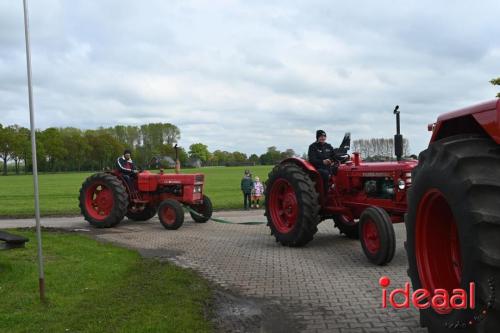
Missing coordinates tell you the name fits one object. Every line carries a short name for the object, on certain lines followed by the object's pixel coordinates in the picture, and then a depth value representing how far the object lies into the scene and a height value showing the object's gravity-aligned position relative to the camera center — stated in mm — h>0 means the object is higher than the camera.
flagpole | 5047 +436
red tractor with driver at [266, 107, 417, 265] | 7668 -722
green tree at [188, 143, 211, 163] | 131000 +2775
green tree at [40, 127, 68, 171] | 98562 +3934
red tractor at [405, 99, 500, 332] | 2562 -376
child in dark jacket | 18562 -1022
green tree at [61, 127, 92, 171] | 104125 +3141
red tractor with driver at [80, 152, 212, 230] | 12627 -840
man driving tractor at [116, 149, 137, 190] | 13289 -106
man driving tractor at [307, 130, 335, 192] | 9211 +53
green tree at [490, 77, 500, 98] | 16133 +2309
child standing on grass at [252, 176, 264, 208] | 19141 -1256
